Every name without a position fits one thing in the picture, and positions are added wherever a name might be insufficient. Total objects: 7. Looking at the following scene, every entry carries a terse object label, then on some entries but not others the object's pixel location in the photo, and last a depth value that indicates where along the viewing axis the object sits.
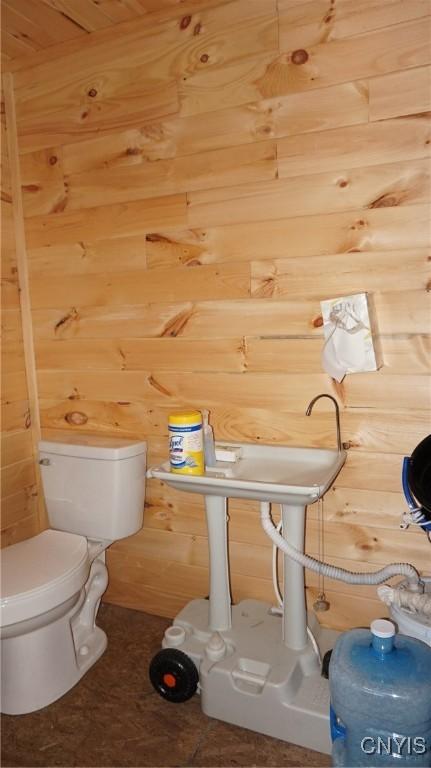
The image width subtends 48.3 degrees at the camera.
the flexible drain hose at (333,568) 1.35
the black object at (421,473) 1.25
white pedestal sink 1.32
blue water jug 1.08
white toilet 1.43
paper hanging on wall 1.40
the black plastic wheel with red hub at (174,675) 1.45
